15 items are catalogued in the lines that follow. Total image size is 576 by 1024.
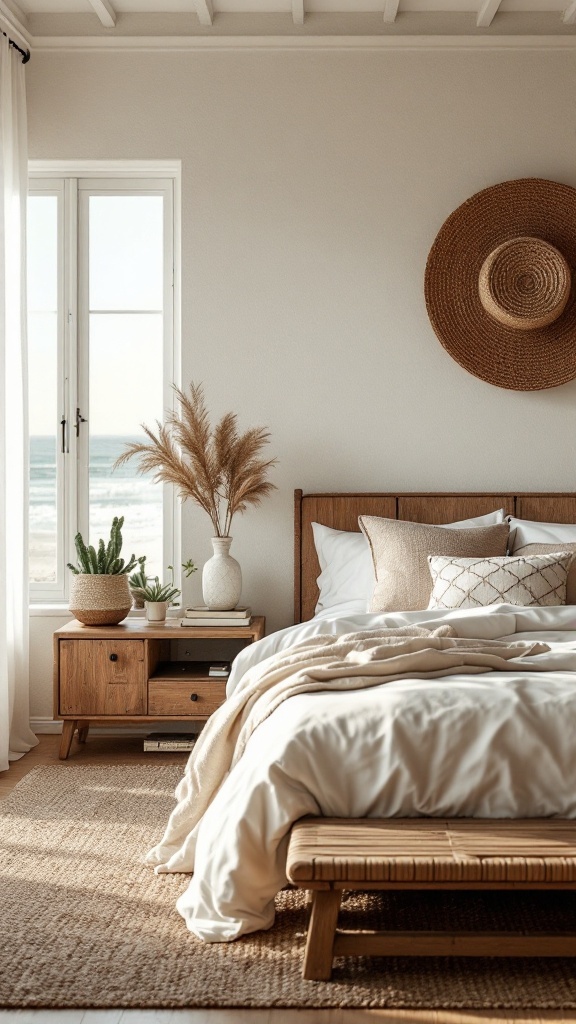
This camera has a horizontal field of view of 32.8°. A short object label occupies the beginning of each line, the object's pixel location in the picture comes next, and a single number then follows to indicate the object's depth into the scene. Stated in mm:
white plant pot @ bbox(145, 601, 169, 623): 4035
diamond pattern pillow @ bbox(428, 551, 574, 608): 3463
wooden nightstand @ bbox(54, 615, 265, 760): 3891
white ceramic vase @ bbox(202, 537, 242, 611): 4012
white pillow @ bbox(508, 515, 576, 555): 3871
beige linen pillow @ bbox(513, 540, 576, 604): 3633
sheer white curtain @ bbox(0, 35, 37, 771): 4000
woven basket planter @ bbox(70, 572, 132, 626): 3963
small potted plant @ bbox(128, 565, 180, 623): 4039
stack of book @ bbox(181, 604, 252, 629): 3945
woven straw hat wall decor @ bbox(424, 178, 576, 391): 4230
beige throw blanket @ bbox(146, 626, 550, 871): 2566
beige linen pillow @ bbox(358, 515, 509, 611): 3693
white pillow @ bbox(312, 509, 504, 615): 3938
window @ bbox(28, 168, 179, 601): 4469
